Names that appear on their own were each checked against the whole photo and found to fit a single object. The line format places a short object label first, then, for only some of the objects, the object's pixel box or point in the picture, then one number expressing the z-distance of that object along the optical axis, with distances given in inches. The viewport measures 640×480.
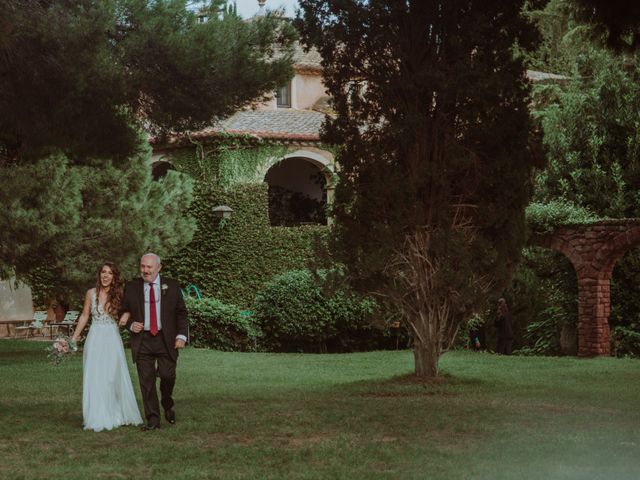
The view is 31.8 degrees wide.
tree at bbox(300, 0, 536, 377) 612.1
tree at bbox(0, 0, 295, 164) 508.4
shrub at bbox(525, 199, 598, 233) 970.1
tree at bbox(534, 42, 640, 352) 1025.5
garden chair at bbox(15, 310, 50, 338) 1146.5
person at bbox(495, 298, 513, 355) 1017.9
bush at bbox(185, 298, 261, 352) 1030.4
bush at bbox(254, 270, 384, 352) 1034.7
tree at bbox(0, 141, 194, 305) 866.1
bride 443.8
